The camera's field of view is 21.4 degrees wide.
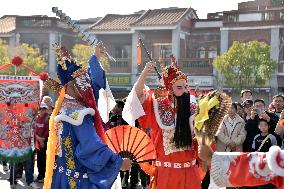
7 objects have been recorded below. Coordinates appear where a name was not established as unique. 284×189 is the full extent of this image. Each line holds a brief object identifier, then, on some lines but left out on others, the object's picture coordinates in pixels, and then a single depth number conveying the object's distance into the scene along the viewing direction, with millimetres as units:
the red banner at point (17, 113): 10860
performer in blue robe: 5703
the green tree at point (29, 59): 35185
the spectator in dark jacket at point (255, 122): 9760
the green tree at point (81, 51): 36805
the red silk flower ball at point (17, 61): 10656
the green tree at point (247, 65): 33608
